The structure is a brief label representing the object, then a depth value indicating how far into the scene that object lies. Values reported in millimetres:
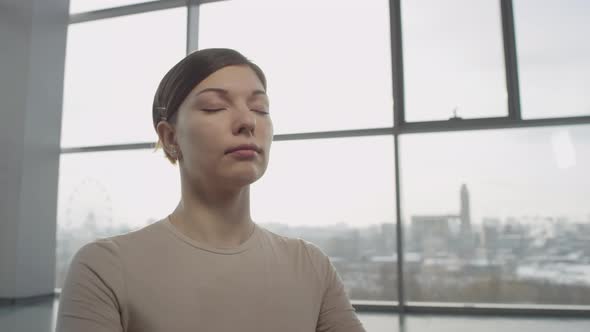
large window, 2869
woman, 583
